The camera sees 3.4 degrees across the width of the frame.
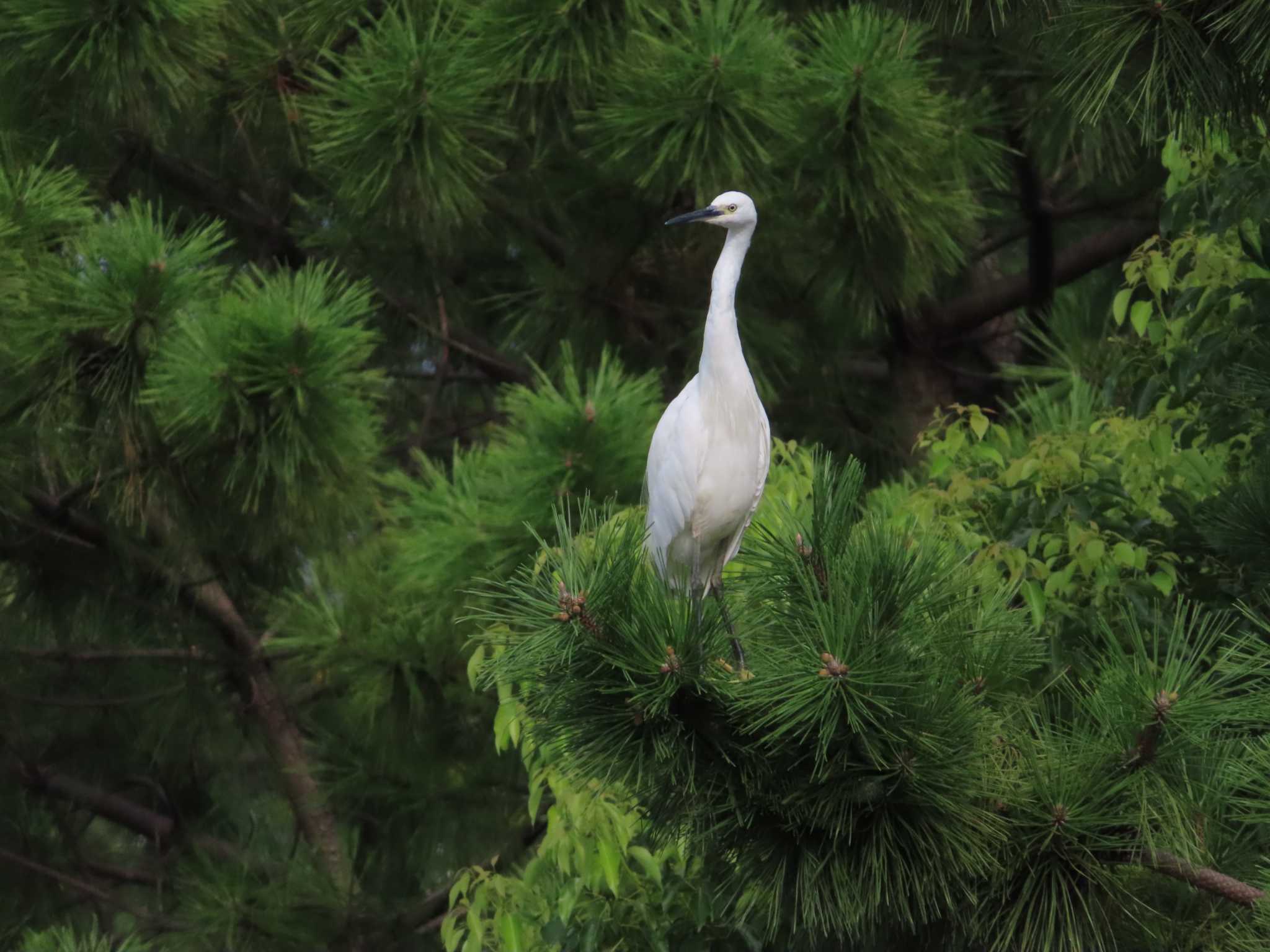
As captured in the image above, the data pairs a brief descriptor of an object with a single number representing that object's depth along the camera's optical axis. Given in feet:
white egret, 89.82
